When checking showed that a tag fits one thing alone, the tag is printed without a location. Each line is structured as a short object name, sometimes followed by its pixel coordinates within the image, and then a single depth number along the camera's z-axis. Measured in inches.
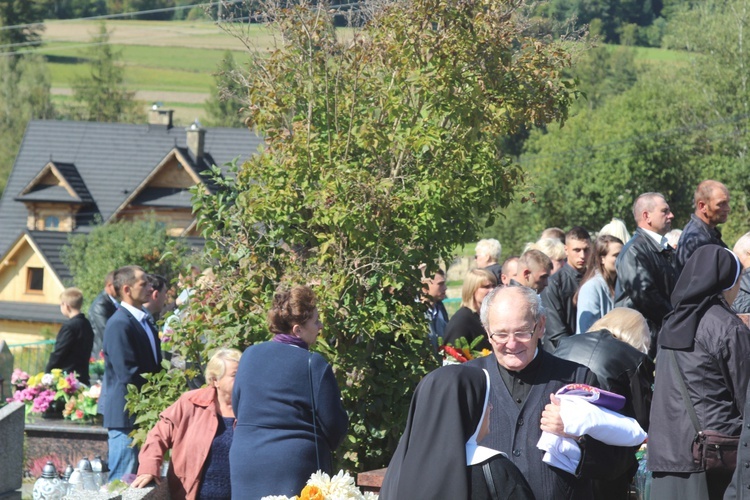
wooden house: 1936.5
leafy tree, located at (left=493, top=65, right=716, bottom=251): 2137.1
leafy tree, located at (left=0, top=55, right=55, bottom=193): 2901.1
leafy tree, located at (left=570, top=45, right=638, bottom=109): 3102.9
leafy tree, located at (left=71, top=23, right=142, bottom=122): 3206.2
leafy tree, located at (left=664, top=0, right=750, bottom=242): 1900.8
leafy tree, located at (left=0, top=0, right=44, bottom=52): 3650.3
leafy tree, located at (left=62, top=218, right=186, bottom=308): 1513.3
